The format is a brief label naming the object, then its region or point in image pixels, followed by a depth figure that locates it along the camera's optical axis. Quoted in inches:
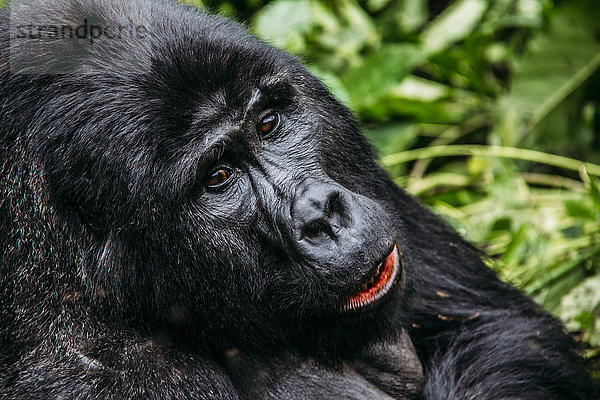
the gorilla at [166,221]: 223.6
